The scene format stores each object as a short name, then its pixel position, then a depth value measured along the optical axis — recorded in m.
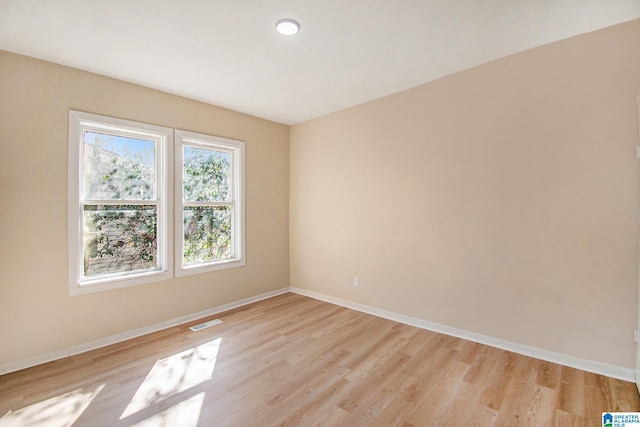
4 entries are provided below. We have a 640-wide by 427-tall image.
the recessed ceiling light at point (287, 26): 2.12
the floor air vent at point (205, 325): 3.28
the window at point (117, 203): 2.79
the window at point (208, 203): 3.54
